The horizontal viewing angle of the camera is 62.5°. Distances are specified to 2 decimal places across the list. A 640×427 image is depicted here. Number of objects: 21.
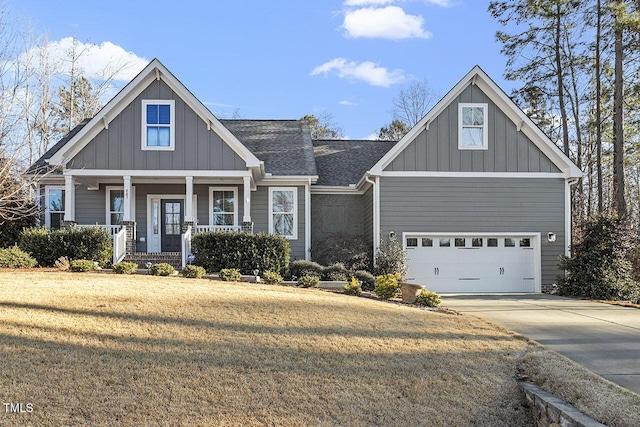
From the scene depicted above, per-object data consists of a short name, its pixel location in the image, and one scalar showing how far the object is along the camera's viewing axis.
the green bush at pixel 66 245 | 14.95
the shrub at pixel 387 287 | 13.02
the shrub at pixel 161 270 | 13.59
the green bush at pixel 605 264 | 15.68
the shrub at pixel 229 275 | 13.73
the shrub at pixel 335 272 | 15.52
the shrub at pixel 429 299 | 12.36
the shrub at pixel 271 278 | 14.04
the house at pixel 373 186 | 16.62
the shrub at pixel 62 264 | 13.51
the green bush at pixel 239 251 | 15.29
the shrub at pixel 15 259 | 13.57
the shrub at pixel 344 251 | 17.17
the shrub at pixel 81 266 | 13.32
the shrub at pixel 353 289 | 13.22
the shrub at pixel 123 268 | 13.43
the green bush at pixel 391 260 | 16.34
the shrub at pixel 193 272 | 13.67
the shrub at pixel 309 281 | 14.16
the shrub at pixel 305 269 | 15.81
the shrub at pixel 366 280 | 15.37
